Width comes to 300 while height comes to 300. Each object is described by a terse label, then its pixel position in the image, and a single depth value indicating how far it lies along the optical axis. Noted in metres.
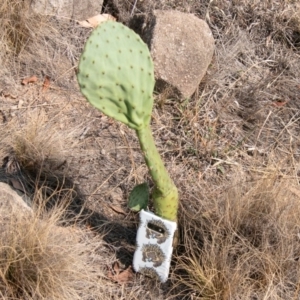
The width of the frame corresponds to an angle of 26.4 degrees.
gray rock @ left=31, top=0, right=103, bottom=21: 4.01
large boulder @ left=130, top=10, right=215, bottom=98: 3.70
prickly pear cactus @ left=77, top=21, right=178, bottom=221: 2.30
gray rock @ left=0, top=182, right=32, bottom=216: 2.70
